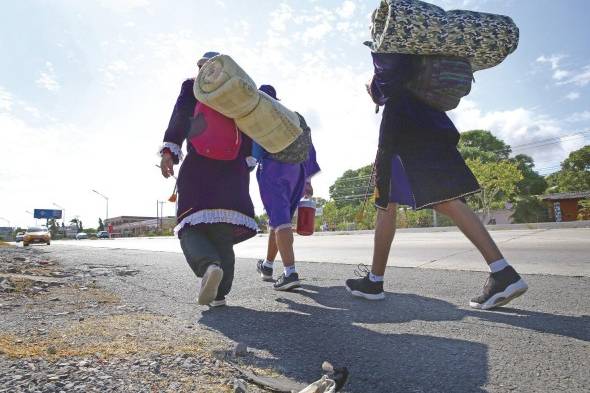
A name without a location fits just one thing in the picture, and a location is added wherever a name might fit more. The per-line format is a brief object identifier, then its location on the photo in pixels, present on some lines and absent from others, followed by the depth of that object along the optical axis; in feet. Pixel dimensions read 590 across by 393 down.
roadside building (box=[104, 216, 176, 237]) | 290.15
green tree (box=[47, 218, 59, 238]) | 274.77
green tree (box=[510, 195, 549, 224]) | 115.75
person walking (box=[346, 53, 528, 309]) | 7.68
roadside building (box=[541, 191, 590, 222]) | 120.06
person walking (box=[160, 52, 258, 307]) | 8.77
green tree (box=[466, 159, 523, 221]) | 94.28
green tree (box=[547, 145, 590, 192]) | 135.23
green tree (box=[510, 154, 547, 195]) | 145.38
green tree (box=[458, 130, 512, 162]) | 147.81
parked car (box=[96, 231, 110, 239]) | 222.44
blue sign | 330.54
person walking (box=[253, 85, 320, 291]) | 10.87
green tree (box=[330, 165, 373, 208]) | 224.33
